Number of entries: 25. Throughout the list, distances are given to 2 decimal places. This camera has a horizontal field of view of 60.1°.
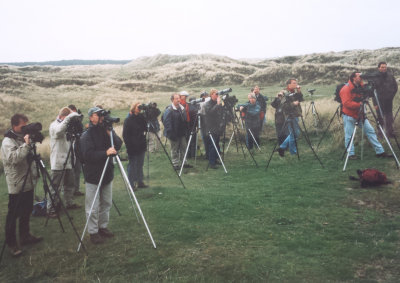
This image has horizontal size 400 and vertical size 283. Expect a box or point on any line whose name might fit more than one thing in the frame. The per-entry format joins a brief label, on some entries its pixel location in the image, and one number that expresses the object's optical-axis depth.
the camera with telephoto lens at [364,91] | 8.27
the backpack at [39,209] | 7.08
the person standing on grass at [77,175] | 8.27
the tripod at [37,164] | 4.90
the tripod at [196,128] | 9.75
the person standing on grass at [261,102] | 12.55
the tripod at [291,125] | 10.02
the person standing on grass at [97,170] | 5.24
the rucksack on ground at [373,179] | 6.82
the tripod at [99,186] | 5.04
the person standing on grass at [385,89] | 9.92
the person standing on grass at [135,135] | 7.86
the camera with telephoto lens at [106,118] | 5.28
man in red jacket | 8.80
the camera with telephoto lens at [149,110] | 7.79
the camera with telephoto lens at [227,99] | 10.11
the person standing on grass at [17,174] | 4.99
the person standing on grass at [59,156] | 6.83
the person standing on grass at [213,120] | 10.22
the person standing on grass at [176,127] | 9.96
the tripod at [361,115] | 8.23
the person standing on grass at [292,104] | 9.97
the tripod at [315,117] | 13.24
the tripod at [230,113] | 9.91
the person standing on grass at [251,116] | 11.70
